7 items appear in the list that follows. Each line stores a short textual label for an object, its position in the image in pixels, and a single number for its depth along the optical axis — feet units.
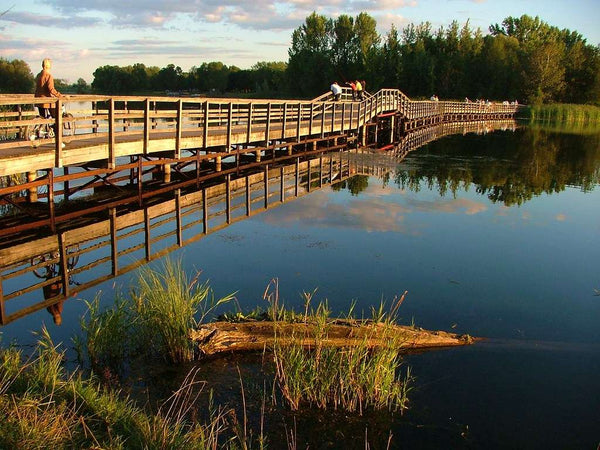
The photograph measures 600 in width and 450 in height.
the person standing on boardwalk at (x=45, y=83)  42.14
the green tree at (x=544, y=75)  257.07
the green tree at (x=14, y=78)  175.01
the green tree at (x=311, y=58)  297.53
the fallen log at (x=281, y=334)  20.43
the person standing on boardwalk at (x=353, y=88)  105.20
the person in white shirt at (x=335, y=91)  97.08
